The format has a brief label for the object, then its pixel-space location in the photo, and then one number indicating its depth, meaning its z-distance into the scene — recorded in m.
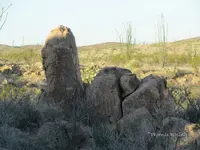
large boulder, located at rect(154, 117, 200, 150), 5.96
